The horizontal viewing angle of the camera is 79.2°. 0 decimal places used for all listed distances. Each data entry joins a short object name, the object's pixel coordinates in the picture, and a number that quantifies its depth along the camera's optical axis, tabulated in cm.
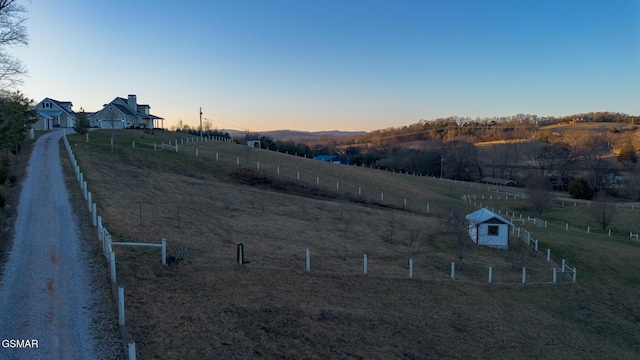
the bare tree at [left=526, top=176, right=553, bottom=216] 4684
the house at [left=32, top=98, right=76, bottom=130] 5969
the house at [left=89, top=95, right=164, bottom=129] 6350
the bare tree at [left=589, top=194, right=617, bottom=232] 3884
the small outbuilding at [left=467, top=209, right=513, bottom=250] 2645
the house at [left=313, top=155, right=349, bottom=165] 9562
